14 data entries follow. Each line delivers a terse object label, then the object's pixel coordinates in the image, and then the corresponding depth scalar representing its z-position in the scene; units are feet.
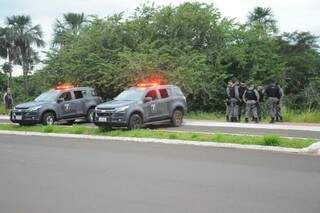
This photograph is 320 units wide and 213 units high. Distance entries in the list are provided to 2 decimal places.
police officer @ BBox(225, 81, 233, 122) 85.76
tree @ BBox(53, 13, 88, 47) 198.51
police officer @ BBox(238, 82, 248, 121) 85.32
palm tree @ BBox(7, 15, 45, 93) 209.05
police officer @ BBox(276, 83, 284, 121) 82.69
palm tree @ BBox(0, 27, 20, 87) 207.41
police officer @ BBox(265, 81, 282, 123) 81.05
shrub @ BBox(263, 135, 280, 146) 53.06
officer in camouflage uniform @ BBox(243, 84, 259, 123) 82.02
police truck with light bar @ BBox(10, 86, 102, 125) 83.82
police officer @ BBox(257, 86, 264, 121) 84.28
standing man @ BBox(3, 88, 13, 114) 124.47
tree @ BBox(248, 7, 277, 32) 214.34
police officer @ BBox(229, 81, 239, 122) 84.48
